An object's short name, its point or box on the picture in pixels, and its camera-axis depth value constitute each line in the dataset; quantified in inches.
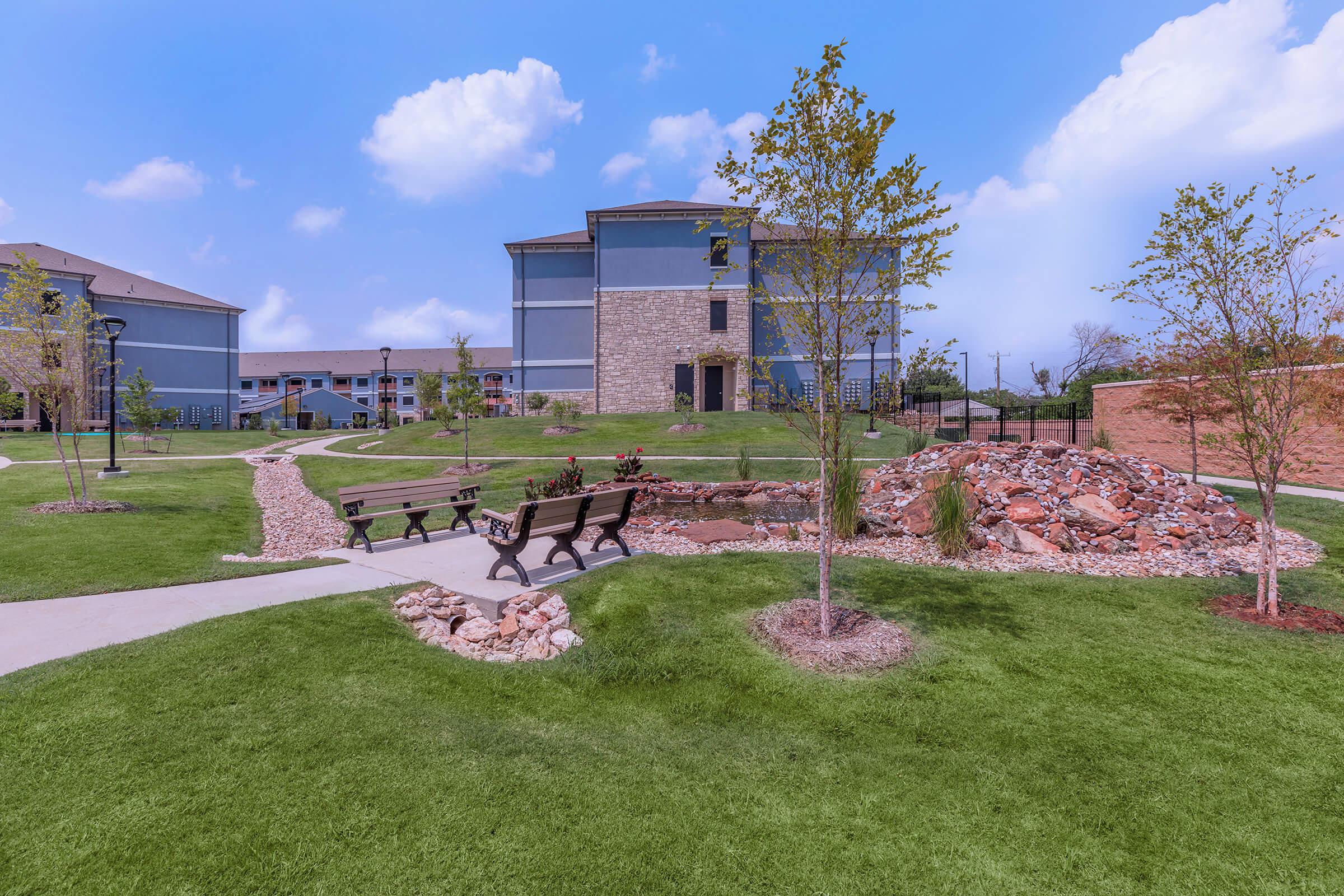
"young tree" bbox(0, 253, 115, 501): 404.8
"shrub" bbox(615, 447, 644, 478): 514.9
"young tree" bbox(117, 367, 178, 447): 956.6
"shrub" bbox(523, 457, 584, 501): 393.1
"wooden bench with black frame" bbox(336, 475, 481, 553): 327.3
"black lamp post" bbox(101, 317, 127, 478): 543.8
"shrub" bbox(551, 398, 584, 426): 1040.8
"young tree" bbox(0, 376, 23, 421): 1176.4
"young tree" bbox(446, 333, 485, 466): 807.7
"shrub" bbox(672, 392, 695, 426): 1075.5
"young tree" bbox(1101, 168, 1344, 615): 226.5
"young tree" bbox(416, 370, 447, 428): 1274.6
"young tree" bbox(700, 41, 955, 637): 188.7
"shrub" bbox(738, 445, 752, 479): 541.3
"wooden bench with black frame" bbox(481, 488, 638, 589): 256.4
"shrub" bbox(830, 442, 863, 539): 351.9
